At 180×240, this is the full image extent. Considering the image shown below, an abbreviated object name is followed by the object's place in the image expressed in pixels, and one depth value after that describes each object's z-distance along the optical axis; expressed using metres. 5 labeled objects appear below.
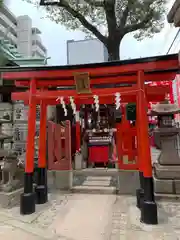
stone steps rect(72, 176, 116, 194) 6.33
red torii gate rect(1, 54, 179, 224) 4.26
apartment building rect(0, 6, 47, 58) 35.25
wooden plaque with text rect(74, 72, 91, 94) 4.69
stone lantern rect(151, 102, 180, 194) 5.84
